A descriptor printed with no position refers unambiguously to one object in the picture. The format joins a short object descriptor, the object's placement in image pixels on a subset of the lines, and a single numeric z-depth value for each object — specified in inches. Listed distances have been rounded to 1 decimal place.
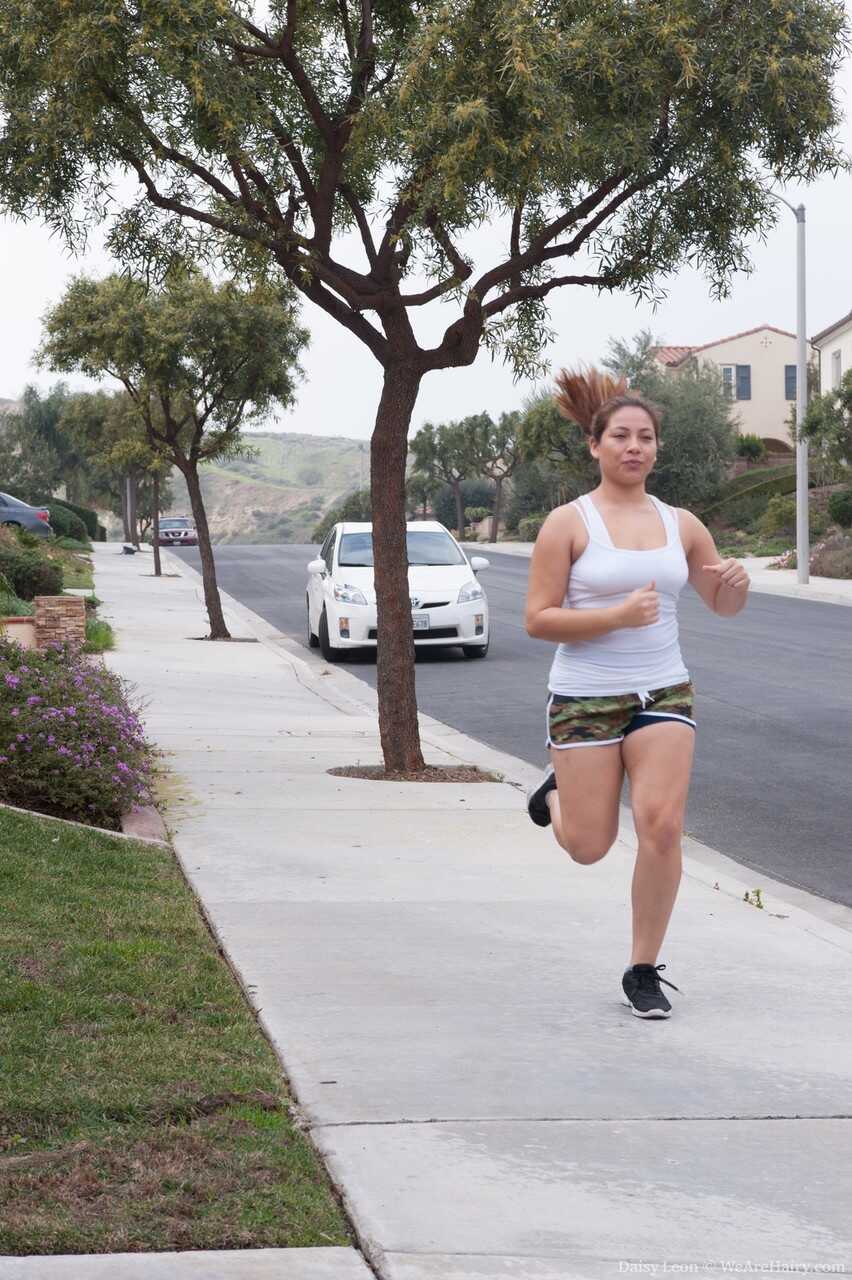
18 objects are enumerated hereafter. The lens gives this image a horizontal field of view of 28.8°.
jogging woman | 199.3
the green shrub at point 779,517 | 1959.9
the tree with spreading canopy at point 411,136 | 360.8
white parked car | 747.4
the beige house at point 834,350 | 2162.9
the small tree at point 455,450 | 2819.9
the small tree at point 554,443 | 2208.4
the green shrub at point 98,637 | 741.3
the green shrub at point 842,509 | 1644.9
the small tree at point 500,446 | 2797.7
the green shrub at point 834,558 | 1470.2
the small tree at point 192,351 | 865.5
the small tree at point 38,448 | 2721.5
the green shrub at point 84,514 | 2137.7
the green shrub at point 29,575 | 895.1
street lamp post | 1339.8
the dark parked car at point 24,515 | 1467.8
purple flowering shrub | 313.4
